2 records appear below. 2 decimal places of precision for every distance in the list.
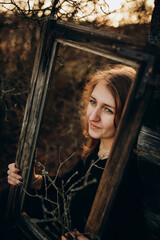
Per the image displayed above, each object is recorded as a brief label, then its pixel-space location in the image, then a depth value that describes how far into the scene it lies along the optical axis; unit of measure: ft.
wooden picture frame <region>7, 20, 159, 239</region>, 2.42
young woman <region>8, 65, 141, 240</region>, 3.83
